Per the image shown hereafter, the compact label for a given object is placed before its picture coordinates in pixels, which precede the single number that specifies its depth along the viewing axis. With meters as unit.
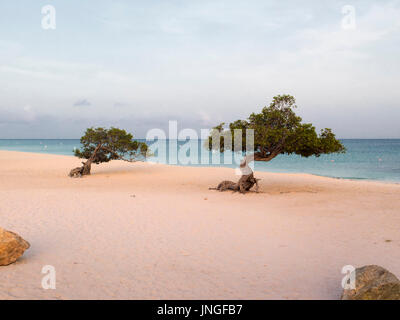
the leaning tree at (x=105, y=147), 27.17
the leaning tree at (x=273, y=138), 17.45
